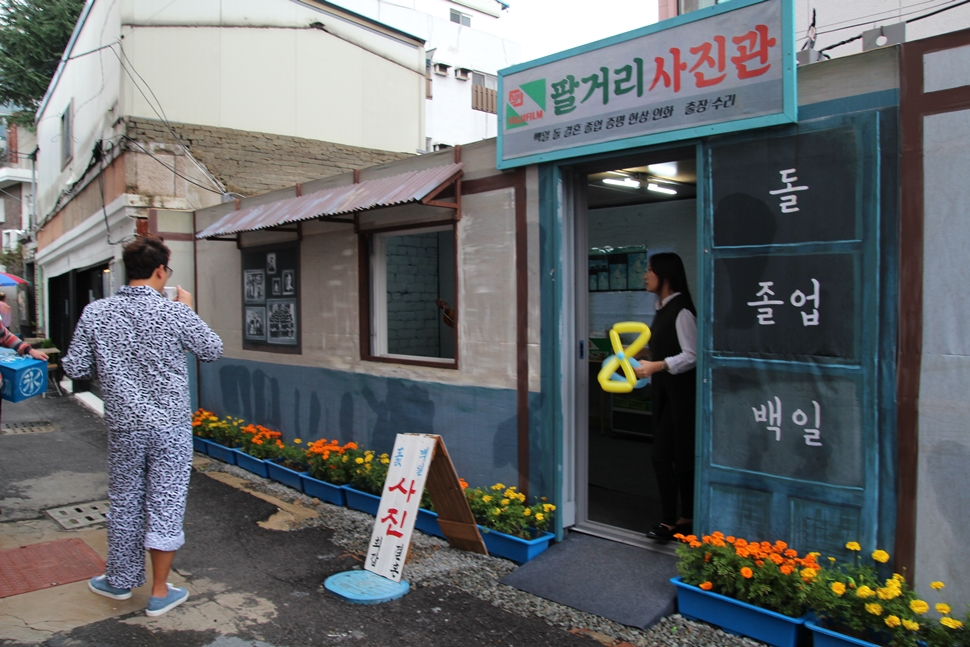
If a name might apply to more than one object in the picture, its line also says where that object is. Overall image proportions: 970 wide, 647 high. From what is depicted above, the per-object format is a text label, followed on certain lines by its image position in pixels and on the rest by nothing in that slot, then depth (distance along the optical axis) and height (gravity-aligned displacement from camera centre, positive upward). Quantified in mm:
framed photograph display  7652 +91
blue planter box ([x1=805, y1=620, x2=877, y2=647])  3229 -1574
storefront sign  3799 +1326
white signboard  4520 -1317
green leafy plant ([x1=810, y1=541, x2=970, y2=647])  3094 -1415
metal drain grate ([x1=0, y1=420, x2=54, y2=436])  9906 -1738
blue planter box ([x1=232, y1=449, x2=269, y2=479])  7277 -1679
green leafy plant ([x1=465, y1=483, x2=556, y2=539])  4844 -1452
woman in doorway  4703 -605
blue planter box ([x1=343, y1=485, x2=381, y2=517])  5820 -1653
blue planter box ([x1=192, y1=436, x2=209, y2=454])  8383 -1672
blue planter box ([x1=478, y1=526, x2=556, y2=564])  4727 -1650
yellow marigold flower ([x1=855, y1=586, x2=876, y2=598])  3238 -1344
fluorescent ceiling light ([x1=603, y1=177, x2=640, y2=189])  6461 +1139
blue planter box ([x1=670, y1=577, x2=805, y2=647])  3496 -1645
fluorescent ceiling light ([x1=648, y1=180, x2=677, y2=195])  7079 +1176
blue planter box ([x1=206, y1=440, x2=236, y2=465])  7871 -1680
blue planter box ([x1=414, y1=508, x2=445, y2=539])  5340 -1683
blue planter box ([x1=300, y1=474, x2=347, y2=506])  6176 -1669
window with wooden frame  9133 +142
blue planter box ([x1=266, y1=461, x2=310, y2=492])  6723 -1667
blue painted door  3539 -201
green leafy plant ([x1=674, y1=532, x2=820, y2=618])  3502 -1402
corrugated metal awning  5373 +923
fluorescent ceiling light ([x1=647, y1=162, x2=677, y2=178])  6176 +1210
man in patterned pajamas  3865 -547
